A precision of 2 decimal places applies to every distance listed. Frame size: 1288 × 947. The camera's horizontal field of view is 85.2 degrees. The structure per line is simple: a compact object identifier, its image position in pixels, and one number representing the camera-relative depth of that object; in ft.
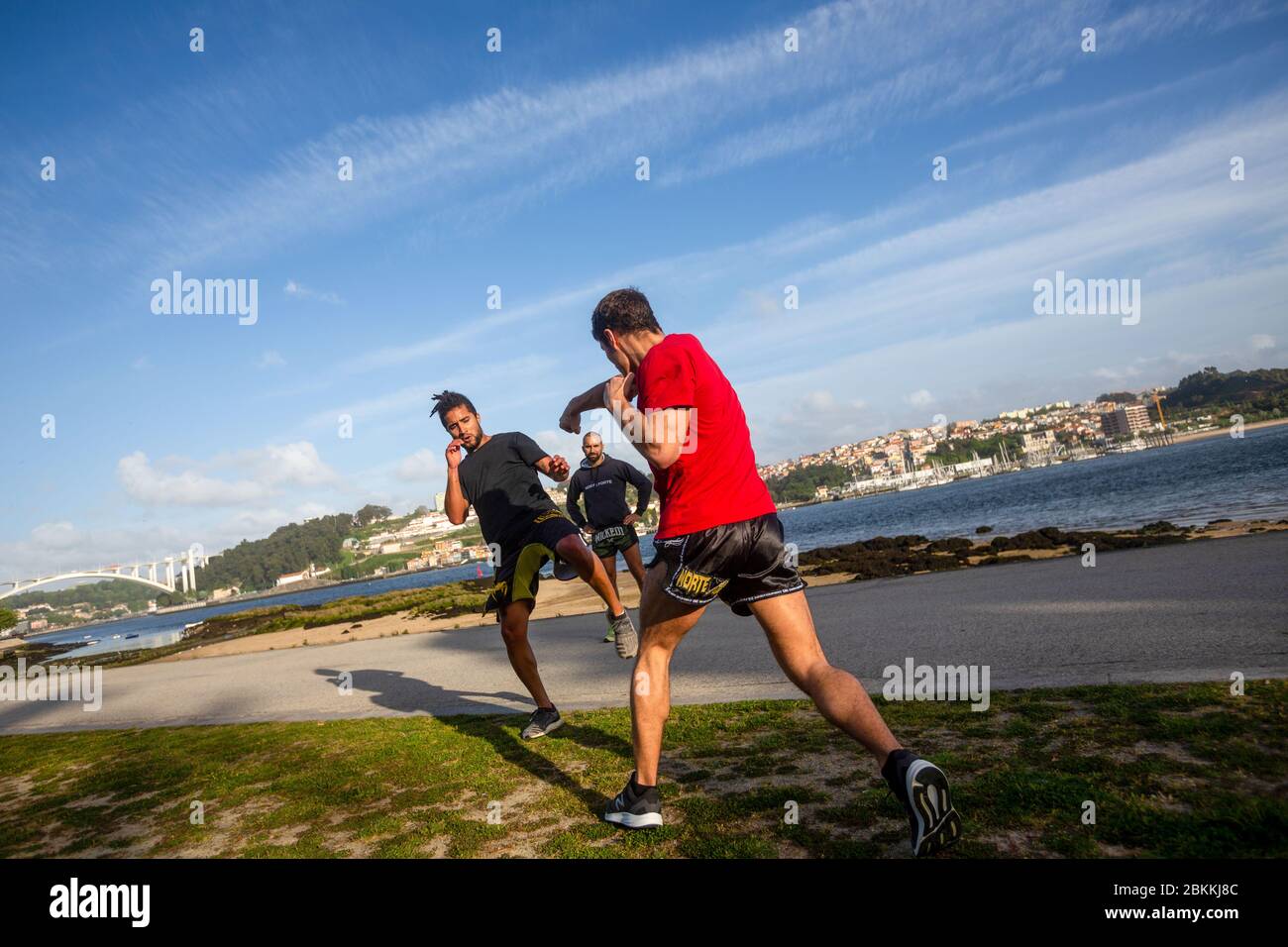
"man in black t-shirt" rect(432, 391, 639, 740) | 15.02
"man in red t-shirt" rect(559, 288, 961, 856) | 8.95
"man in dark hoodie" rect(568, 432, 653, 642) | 28.50
